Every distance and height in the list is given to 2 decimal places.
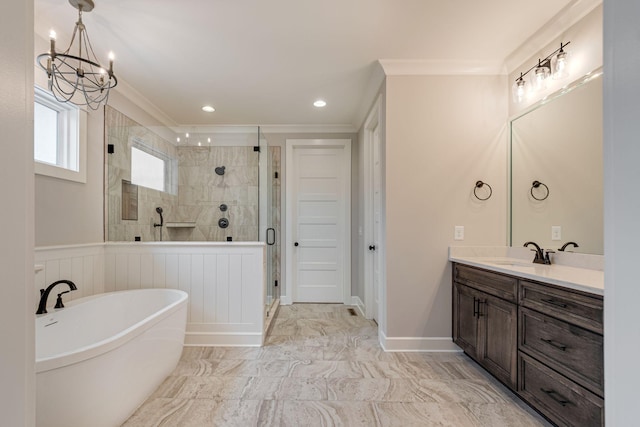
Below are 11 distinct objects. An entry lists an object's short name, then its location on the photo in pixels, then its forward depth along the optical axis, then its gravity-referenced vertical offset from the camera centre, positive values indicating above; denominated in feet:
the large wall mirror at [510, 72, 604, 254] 6.24 +1.01
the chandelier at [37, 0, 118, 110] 5.47 +3.68
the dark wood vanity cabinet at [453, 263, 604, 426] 4.58 -2.40
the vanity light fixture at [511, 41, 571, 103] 6.93 +3.47
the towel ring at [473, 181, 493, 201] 8.79 +0.75
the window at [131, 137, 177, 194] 10.25 +1.62
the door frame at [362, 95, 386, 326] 11.98 +0.14
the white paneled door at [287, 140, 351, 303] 14.23 -0.26
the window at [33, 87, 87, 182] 7.41 +1.97
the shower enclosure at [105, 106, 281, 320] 9.84 +1.05
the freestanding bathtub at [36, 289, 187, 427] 4.40 -2.62
